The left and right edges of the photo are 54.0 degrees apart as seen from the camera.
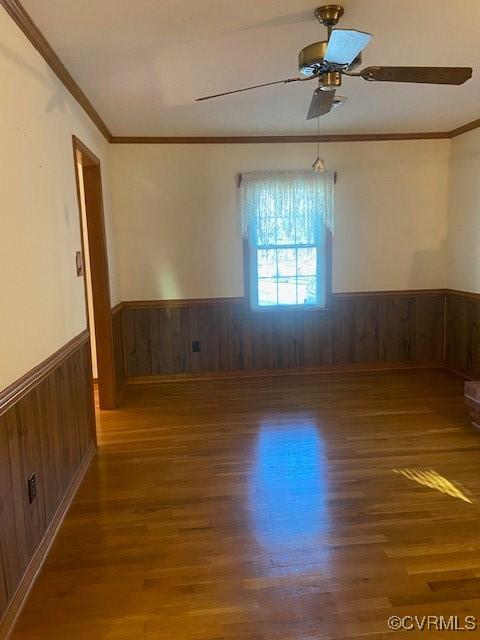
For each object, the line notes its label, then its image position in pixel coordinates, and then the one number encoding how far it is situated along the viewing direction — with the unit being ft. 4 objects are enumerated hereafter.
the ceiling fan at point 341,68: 7.20
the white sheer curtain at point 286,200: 16.35
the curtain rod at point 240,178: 16.35
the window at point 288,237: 16.38
